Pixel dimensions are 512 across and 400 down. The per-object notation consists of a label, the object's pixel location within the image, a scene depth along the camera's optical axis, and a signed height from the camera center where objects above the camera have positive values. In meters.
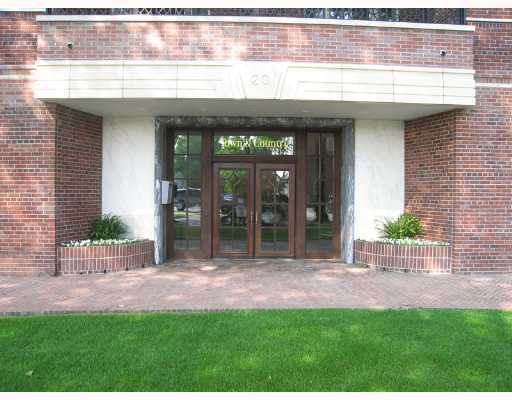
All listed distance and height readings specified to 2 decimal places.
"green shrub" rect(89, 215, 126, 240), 9.32 -0.50
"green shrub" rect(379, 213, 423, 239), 9.62 -0.47
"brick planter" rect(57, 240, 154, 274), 8.47 -1.03
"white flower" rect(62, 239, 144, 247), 8.65 -0.75
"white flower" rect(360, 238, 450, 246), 8.92 -0.72
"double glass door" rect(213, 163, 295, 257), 10.38 -0.12
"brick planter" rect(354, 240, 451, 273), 8.78 -1.01
